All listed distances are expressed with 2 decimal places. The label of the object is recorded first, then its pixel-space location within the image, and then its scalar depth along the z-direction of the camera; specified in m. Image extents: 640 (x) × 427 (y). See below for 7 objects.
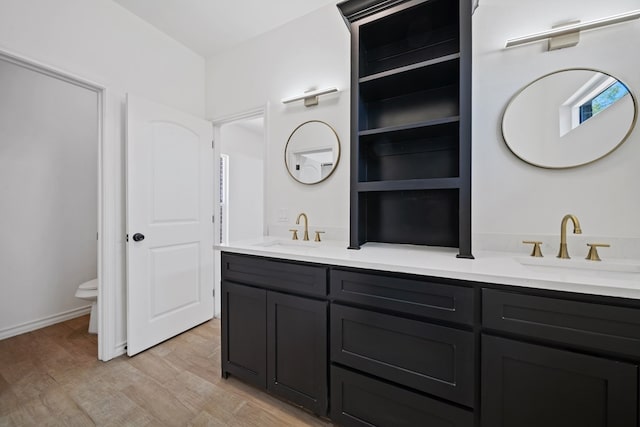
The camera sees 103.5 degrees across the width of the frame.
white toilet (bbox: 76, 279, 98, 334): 2.33
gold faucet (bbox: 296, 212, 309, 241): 2.03
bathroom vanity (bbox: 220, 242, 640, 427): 0.87
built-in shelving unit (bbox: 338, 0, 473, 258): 1.36
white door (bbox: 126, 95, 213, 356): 2.04
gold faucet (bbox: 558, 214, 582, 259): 1.24
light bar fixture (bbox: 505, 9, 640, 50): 1.22
